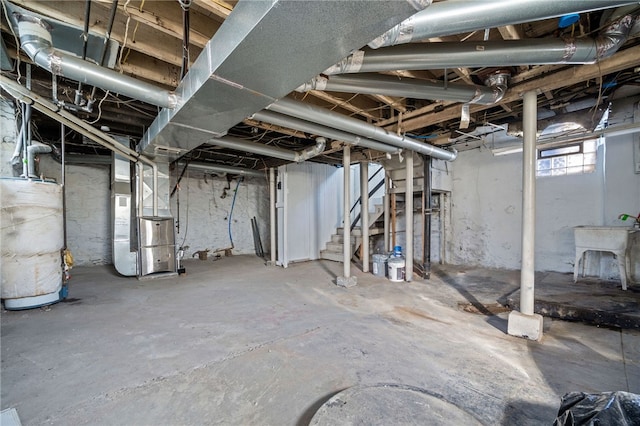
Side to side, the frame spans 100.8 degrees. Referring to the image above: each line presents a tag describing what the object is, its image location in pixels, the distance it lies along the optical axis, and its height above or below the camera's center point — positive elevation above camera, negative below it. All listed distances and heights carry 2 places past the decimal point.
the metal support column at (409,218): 4.09 -0.11
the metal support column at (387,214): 5.03 -0.05
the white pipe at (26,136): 2.72 +0.80
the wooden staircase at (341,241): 5.33 -0.64
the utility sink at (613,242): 3.25 -0.41
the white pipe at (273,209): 5.46 +0.05
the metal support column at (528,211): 2.27 +0.00
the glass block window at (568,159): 3.93 +0.81
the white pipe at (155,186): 4.20 +0.41
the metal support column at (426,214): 4.24 -0.04
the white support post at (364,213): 4.46 -0.03
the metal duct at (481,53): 1.63 +0.98
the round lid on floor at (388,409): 1.26 -1.00
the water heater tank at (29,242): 2.66 -0.32
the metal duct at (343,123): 2.36 +0.91
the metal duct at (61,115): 2.19 +0.96
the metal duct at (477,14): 1.19 +0.91
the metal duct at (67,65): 1.65 +0.95
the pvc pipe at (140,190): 4.10 +0.34
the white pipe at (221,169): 5.43 +0.92
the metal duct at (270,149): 3.56 +0.92
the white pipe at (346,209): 4.05 +0.04
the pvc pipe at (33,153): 2.82 +0.64
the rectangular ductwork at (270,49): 1.04 +0.78
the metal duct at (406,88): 1.98 +0.98
